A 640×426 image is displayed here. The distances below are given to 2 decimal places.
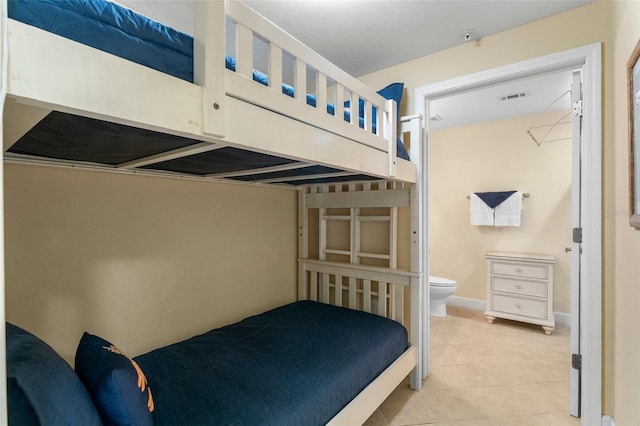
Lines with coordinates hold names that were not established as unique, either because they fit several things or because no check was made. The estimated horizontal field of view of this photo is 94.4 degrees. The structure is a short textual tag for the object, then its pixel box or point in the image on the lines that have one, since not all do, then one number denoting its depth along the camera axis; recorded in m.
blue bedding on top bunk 0.63
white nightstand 2.93
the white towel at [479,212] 3.53
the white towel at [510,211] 3.36
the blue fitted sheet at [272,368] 1.07
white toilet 3.24
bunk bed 0.61
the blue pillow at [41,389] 0.61
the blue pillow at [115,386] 0.82
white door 1.74
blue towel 3.43
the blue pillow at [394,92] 2.24
